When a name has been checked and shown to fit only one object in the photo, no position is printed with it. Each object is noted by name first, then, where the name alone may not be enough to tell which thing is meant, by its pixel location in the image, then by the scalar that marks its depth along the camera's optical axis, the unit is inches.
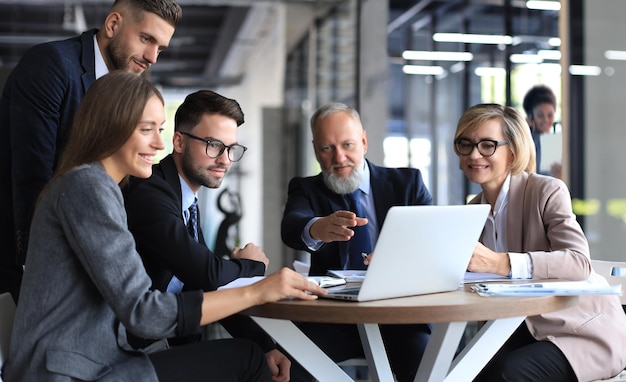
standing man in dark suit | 113.0
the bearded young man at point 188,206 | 97.8
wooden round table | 82.7
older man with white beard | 123.4
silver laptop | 84.1
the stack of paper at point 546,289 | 88.7
